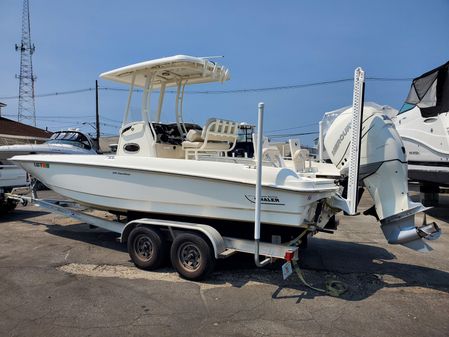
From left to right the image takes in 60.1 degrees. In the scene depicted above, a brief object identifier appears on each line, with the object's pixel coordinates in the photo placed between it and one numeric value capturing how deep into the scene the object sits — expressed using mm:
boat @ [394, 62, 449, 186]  8789
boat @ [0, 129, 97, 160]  13336
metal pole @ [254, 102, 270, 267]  4242
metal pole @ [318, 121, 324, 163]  7061
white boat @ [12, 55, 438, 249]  4688
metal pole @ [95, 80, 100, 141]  30167
